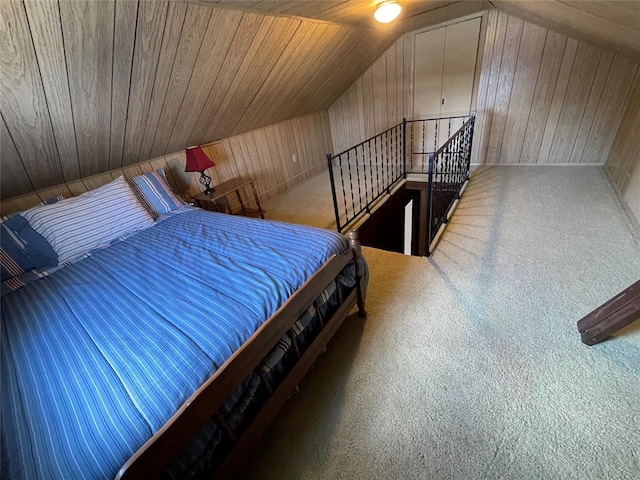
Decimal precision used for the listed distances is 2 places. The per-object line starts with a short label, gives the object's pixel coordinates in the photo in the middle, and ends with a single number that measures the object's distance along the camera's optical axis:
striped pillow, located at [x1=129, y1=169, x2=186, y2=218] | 2.26
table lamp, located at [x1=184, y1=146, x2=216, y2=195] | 2.57
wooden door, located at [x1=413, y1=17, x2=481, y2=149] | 3.49
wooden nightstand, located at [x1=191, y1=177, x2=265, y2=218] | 2.81
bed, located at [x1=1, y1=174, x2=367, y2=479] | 0.75
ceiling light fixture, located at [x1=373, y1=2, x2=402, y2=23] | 2.18
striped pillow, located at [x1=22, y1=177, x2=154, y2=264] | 1.72
